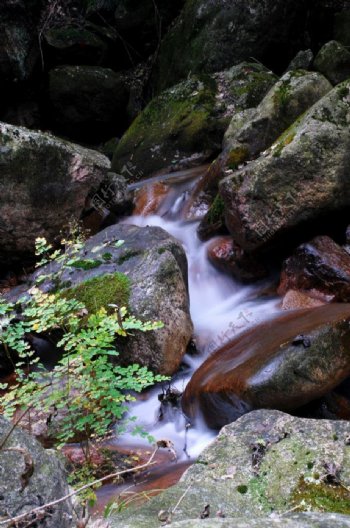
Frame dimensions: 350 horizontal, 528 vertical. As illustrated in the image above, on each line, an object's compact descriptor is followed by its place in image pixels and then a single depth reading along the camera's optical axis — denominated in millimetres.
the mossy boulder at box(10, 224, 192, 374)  5262
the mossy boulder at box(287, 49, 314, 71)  10102
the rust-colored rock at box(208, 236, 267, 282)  6375
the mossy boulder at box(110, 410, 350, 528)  2324
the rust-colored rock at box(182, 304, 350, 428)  3926
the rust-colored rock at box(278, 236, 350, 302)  5367
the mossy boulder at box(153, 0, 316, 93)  11820
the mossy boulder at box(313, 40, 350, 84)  8750
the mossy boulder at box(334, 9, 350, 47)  11808
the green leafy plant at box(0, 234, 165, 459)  2855
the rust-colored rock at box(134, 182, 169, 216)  8773
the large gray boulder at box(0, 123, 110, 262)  6930
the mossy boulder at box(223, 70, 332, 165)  7387
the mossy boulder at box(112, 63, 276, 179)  10367
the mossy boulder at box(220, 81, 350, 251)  5711
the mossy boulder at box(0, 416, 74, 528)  1675
